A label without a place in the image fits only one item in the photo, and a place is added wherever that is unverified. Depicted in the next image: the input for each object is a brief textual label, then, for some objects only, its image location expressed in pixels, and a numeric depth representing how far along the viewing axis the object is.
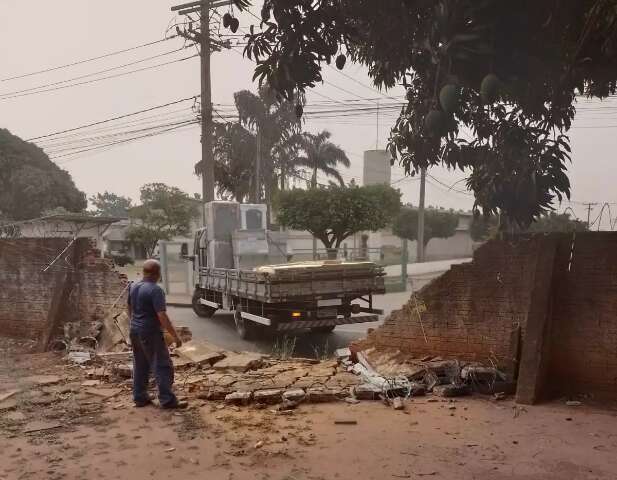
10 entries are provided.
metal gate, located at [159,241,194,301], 19.98
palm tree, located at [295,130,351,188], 30.41
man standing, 5.54
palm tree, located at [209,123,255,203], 26.06
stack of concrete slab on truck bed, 9.18
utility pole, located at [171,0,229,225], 16.12
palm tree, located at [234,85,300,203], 25.97
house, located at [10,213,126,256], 19.41
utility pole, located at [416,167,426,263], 32.51
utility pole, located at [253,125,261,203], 24.50
